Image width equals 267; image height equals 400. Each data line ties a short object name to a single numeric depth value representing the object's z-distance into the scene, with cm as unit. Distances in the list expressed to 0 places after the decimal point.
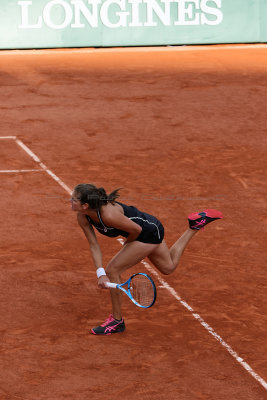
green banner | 4519
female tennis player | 1507
